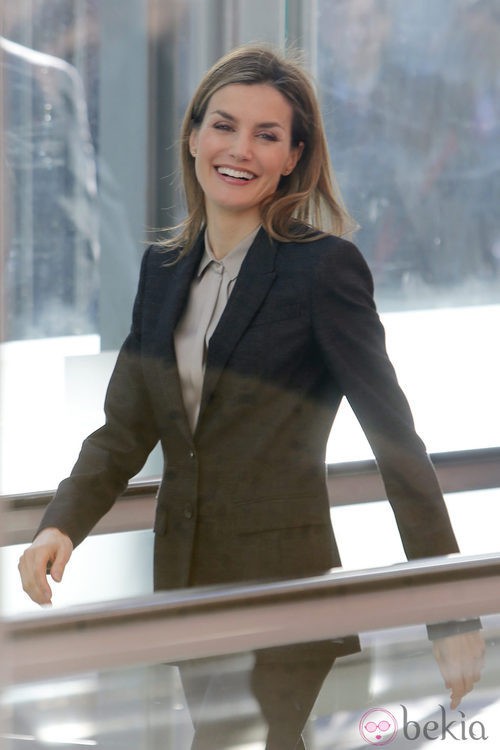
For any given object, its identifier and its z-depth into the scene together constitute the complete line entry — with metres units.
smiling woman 4.98
